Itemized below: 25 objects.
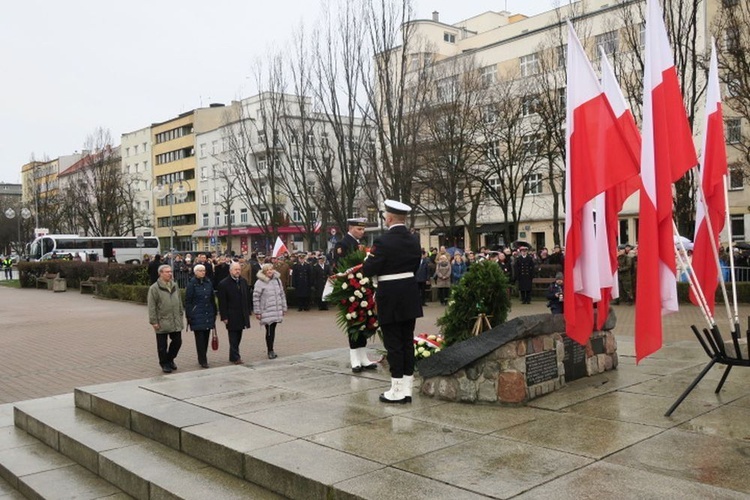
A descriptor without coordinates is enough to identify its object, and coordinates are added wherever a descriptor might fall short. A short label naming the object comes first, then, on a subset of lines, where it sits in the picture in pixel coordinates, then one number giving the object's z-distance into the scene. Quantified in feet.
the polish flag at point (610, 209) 21.30
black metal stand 19.42
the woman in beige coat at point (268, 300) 39.50
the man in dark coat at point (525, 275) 74.95
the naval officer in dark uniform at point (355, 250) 29.17
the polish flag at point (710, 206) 21.97
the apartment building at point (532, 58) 105.09
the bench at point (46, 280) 123.09
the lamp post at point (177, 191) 116.98
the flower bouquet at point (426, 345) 27.81
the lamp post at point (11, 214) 250.88
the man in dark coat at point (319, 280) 74.38
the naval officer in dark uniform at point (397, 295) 22.47
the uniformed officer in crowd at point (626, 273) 69.62
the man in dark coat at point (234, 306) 38.55
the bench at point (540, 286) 77.82
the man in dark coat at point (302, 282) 72.95
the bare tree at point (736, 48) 70.49
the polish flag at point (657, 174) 18.10
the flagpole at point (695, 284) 19.88
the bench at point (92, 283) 103.40
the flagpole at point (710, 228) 21.12
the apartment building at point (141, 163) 291.38
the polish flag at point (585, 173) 20.20
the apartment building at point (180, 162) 260.01
